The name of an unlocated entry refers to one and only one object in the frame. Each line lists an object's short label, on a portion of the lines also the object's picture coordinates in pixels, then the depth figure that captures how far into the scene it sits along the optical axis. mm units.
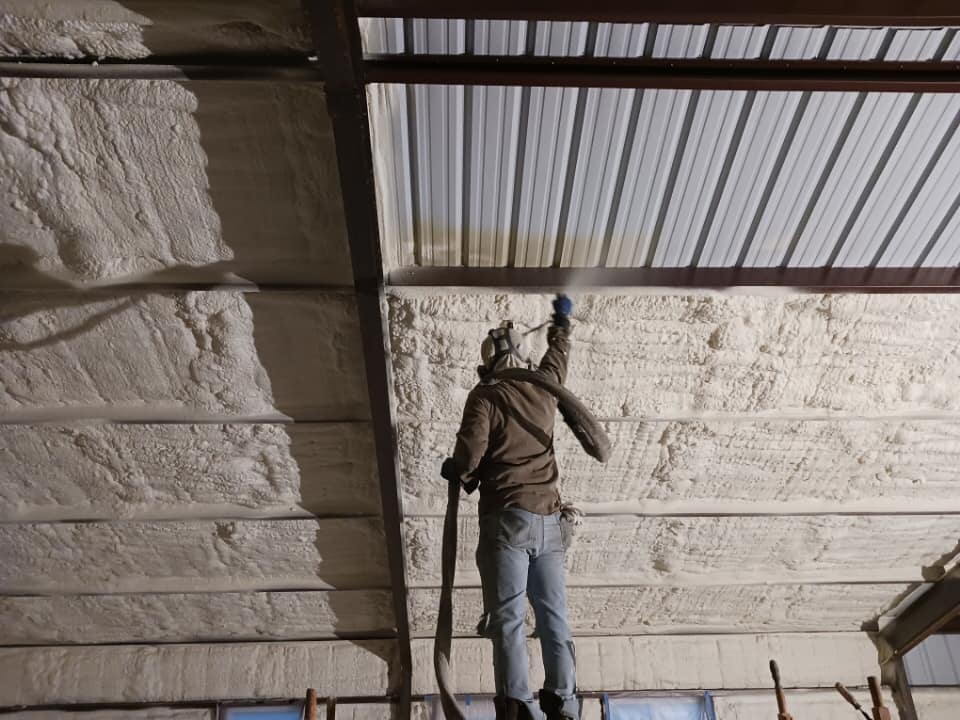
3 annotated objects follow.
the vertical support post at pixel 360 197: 2521
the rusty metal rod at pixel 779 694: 4654
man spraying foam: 2410
